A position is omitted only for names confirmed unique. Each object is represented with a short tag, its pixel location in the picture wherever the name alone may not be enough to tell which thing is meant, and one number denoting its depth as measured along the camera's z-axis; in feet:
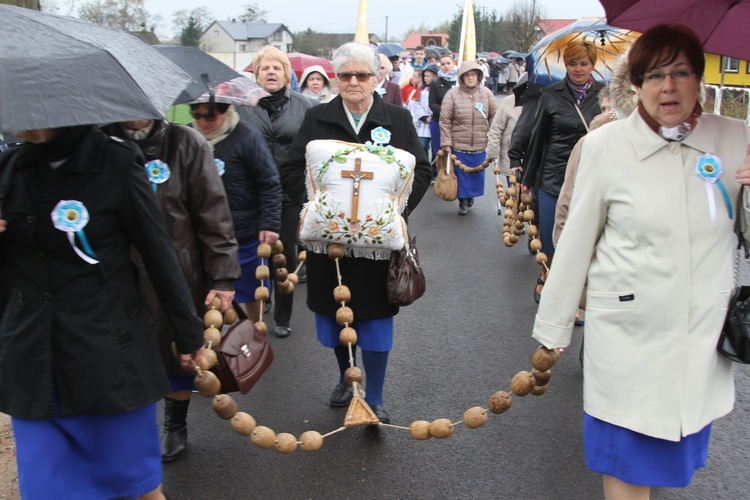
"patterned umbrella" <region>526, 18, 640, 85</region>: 14.42
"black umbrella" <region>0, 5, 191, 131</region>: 6.91
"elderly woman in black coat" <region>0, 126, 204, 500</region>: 8.22
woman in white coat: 8.33
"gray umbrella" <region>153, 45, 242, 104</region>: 13.00
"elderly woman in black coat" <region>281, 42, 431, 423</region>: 12.83
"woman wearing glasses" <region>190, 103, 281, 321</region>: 14.67
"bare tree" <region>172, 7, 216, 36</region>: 231.07
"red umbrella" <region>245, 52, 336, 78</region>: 45.43
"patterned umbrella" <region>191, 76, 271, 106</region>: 13.76
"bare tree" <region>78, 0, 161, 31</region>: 110.47
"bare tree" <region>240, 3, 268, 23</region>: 296.92
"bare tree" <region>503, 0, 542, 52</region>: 195.11
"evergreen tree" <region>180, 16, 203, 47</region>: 224.49
